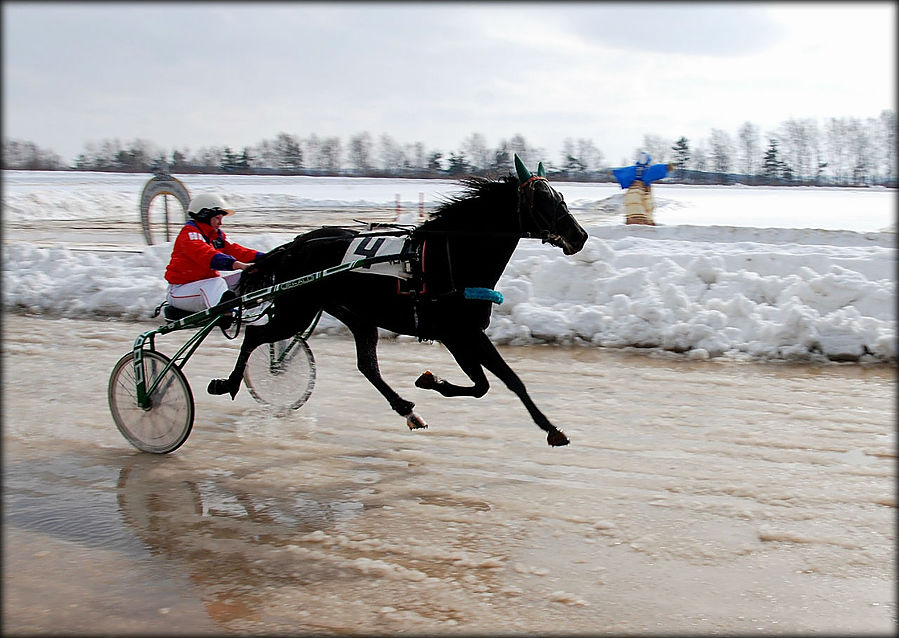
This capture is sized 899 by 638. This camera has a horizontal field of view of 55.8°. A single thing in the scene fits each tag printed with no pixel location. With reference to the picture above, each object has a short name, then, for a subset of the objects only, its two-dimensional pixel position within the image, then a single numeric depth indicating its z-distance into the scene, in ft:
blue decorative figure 50.65
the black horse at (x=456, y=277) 17.58
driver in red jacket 19.89
